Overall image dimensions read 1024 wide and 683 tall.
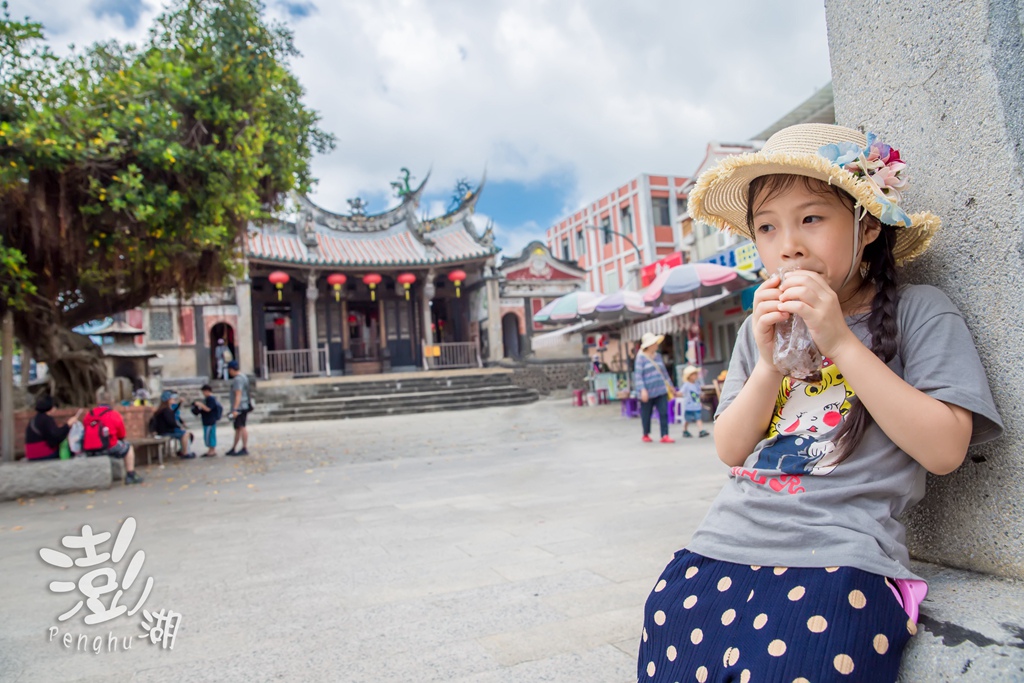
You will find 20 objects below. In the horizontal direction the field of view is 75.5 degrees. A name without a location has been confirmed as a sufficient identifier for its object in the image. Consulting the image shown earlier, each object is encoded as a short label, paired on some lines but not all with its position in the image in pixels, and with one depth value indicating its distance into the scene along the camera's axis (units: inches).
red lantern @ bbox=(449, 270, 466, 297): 917.1
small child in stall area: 364.2
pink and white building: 1245.7
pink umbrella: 453.4
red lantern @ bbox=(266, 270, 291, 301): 824.3
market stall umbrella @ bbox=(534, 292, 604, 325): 570.6
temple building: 823.1
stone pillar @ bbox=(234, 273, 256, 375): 786.8
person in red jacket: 289.7
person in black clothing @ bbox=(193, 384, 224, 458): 408.8
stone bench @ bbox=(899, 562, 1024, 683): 37.6
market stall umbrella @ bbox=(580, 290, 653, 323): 540.7
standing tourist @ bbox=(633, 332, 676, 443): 330.6
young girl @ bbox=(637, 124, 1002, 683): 42.2
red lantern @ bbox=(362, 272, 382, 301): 876.0
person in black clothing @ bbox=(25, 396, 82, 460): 280.5
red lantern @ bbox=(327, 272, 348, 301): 873.5
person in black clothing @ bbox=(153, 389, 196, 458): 387.5
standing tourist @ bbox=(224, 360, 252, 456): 397.1
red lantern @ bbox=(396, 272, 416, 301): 907.4
